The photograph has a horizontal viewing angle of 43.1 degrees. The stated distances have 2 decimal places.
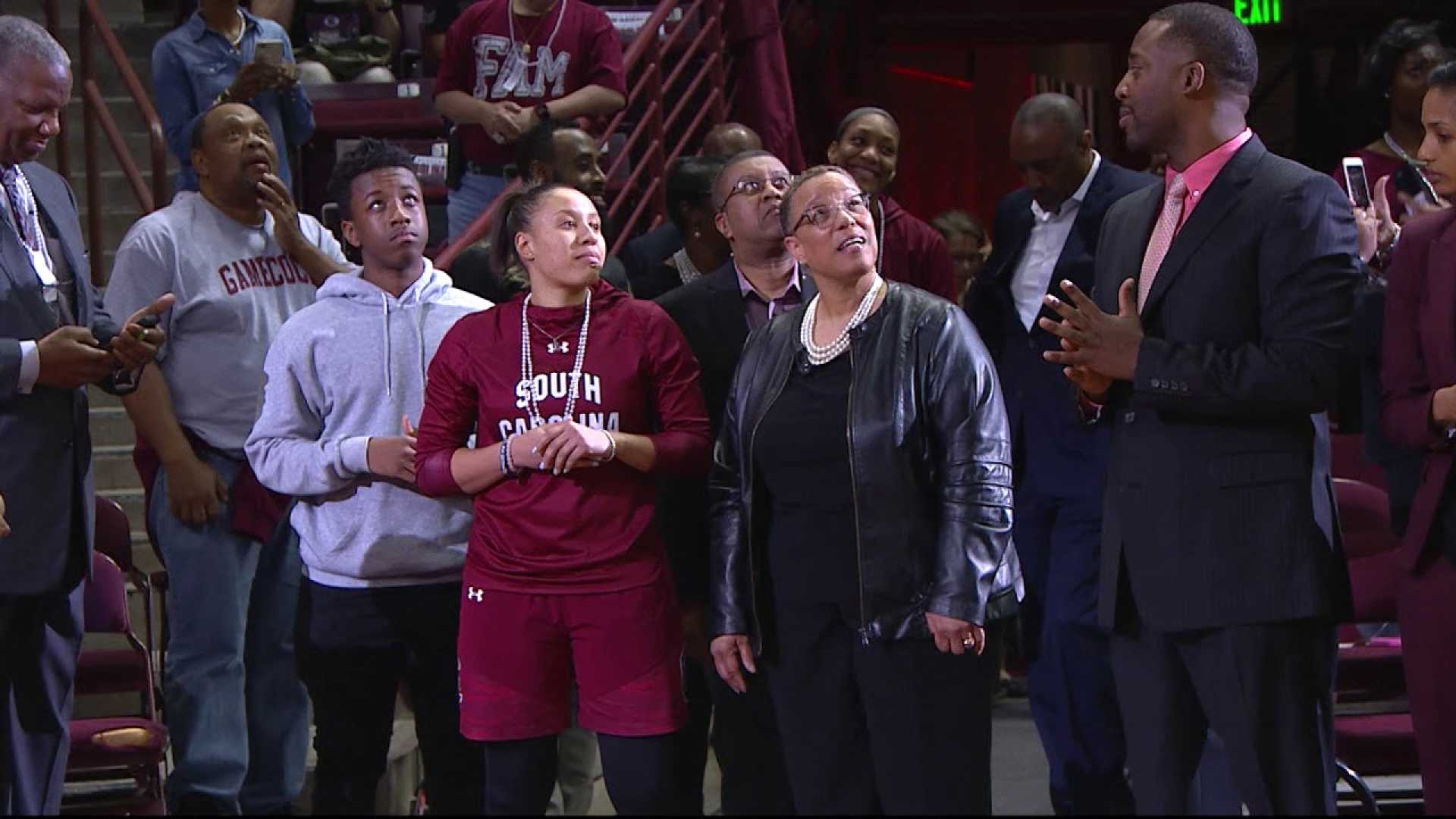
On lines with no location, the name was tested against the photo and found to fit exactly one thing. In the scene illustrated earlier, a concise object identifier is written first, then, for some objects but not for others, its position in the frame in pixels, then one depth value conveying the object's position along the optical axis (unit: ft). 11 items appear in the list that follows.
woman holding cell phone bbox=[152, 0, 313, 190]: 19.19
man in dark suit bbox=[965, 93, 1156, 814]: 16.94
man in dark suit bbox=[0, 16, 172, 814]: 13.20
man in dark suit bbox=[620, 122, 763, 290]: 19.25
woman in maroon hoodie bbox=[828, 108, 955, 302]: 18.13
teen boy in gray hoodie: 14.61
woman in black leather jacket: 12.70
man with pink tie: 11.44
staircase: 21.43
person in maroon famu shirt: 20.98
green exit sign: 35.29
